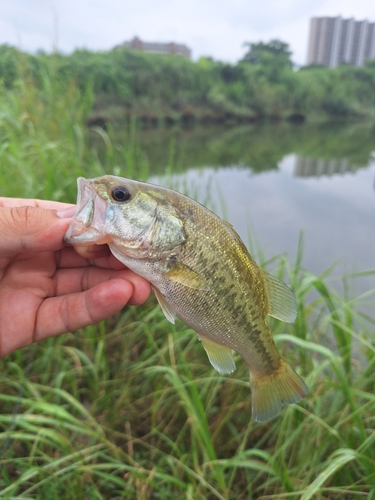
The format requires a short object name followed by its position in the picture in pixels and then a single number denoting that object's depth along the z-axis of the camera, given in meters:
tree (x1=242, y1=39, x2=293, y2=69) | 60.03
